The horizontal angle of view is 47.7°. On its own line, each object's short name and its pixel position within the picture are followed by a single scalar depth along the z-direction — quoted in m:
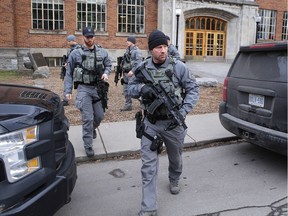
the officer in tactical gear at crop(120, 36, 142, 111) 7.84
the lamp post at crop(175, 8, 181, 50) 20.14
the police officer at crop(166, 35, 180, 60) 8.55
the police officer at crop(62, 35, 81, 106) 9.89
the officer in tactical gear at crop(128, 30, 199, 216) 3.22
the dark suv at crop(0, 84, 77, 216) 2.24
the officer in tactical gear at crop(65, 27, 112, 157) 4.73
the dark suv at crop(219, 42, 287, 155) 4.01
